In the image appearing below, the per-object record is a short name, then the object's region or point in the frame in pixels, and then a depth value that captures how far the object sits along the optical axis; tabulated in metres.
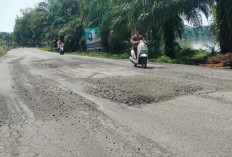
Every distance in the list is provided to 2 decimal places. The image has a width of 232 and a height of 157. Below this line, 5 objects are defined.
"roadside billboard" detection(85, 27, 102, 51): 26.84
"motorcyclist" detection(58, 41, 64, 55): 29.05
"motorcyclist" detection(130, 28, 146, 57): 12.07
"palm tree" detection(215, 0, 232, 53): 12.12
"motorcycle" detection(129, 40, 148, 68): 11.49
